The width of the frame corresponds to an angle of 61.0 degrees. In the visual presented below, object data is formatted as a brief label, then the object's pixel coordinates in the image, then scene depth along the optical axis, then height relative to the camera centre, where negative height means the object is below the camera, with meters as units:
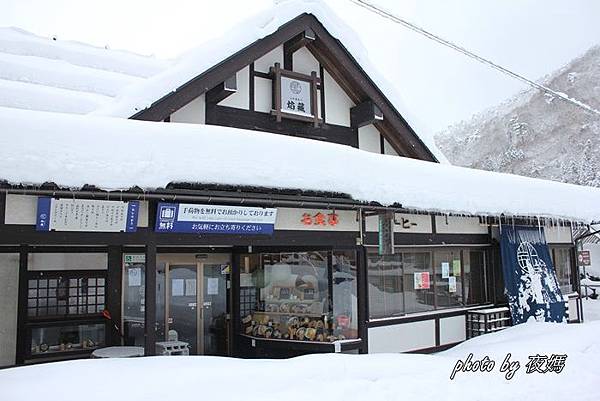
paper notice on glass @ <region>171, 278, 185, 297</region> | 8.90 -0.34
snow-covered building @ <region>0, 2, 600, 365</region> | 5.62 +0.79
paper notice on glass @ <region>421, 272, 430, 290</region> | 9.67 -0.30
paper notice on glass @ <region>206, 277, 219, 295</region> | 9.27 -0.35
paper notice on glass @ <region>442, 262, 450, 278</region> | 10.05 -0.12
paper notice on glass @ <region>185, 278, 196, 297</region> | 9.04 -0.35
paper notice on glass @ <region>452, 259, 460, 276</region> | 10.27 -0.07
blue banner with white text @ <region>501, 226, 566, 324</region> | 10.49 -0.31
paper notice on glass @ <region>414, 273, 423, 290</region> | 9.55 -0.32
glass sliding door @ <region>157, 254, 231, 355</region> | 8.83 -0.58
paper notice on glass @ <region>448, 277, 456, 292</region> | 10.16 -0.41
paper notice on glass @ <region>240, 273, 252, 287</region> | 9.42 -0.25
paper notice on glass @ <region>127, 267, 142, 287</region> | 8.64 -0.14
